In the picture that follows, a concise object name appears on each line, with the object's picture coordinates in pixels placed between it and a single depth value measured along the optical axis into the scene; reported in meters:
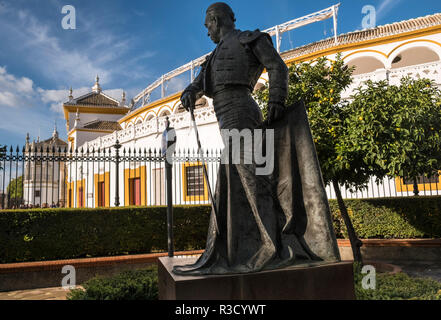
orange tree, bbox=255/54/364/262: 6.49
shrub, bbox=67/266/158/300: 3.59
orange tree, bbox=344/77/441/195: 6.08
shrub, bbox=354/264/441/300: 3.58
